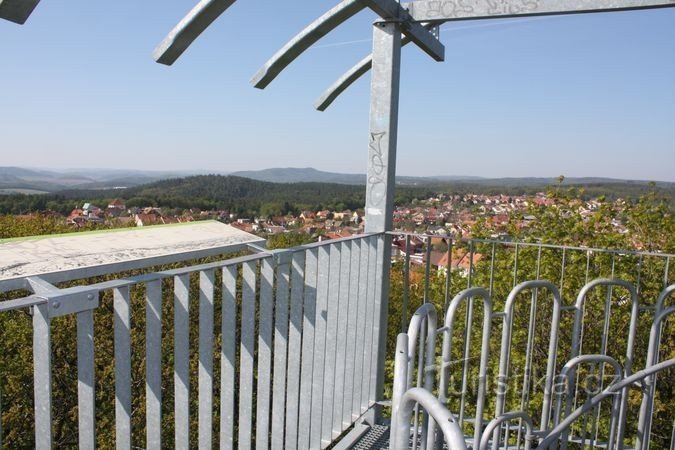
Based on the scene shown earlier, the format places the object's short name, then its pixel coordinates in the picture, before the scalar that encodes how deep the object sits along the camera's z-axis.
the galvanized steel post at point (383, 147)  3.25
